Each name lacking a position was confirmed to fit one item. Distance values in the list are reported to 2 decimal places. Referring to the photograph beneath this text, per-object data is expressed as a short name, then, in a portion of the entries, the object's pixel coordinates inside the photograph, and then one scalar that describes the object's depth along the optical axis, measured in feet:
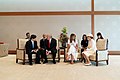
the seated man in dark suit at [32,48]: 26.45
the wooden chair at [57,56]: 27.46
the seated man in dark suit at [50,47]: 27.25
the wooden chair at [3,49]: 33.12
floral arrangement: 30.75
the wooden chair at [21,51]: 26.63
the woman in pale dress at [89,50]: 26.13
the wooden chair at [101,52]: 25.74
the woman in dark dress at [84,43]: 29.03
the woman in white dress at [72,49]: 27.21
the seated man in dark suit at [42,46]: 27.48
